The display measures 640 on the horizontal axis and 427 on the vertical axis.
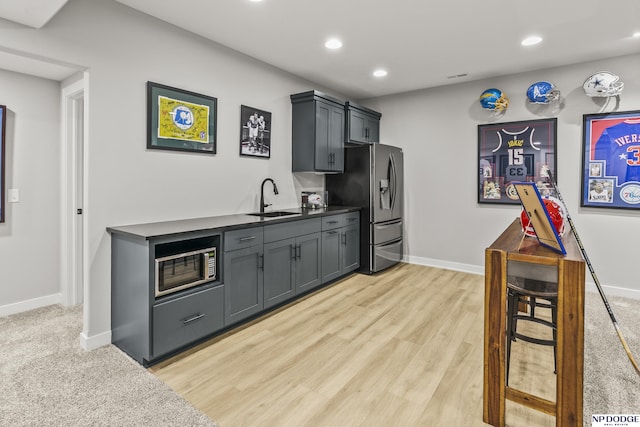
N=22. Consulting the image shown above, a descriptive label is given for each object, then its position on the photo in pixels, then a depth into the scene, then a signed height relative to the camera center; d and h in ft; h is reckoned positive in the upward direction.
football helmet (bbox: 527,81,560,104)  12.74 +4.38
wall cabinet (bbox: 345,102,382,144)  15.35 +3.95
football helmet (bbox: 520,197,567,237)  6.05 -0.10
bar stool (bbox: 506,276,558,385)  5.92 -1.53
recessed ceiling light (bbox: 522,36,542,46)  10.54 +5.31
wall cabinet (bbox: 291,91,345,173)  13.55 +3.04
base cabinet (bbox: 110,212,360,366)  7.41 -2.12
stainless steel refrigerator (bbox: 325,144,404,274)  14.37 +0.54
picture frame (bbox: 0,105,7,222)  9.43 +1.60
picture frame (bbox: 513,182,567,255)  5.17 -0.13
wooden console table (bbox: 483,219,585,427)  4.84 -1.82
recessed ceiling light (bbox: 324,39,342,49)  10.85 +5.31
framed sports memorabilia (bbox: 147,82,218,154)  9.22 +2.49
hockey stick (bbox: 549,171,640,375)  5.71 -1.49
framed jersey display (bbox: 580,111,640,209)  11.70 +1.73
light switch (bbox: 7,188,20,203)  9.77 +0.26
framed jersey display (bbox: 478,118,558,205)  13.24 +2.12
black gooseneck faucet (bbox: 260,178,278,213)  12.30 +0.51
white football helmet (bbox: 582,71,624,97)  11.62 +4.32
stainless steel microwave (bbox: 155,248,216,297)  7.68 -1.56
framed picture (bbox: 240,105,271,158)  11.82 +2.67
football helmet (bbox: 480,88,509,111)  13.75 +4.42
